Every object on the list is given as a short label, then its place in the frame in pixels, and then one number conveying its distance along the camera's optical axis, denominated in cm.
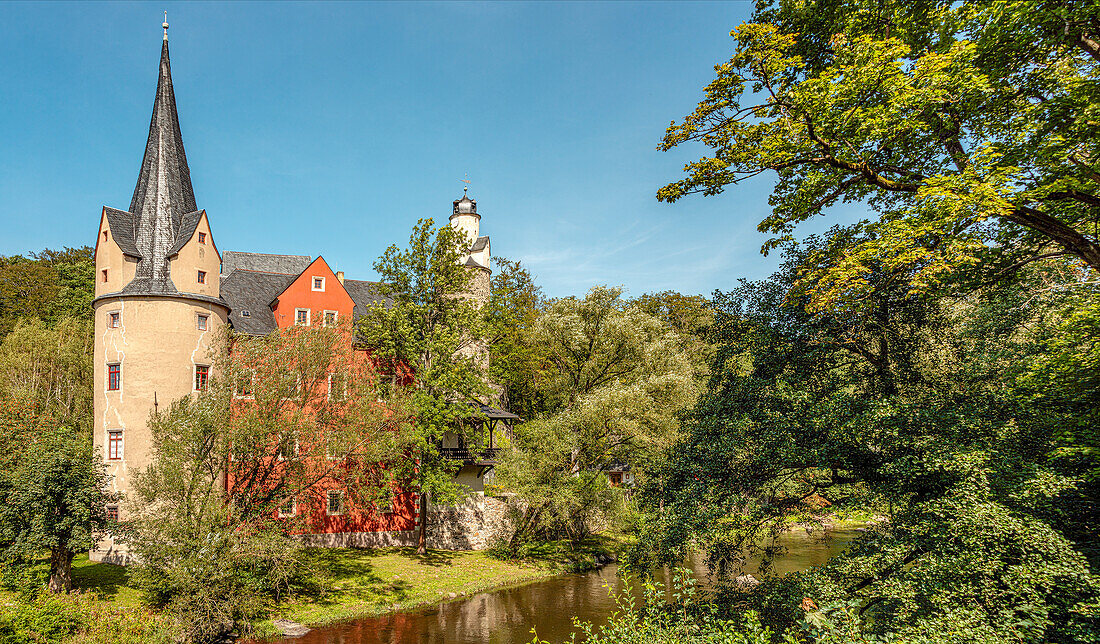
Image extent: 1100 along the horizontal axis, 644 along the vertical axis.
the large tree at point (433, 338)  2697
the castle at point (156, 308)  2448
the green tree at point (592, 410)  2795
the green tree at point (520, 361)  3748
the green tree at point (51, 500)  1783
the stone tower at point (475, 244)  3825
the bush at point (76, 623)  1500
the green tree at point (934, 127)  888
